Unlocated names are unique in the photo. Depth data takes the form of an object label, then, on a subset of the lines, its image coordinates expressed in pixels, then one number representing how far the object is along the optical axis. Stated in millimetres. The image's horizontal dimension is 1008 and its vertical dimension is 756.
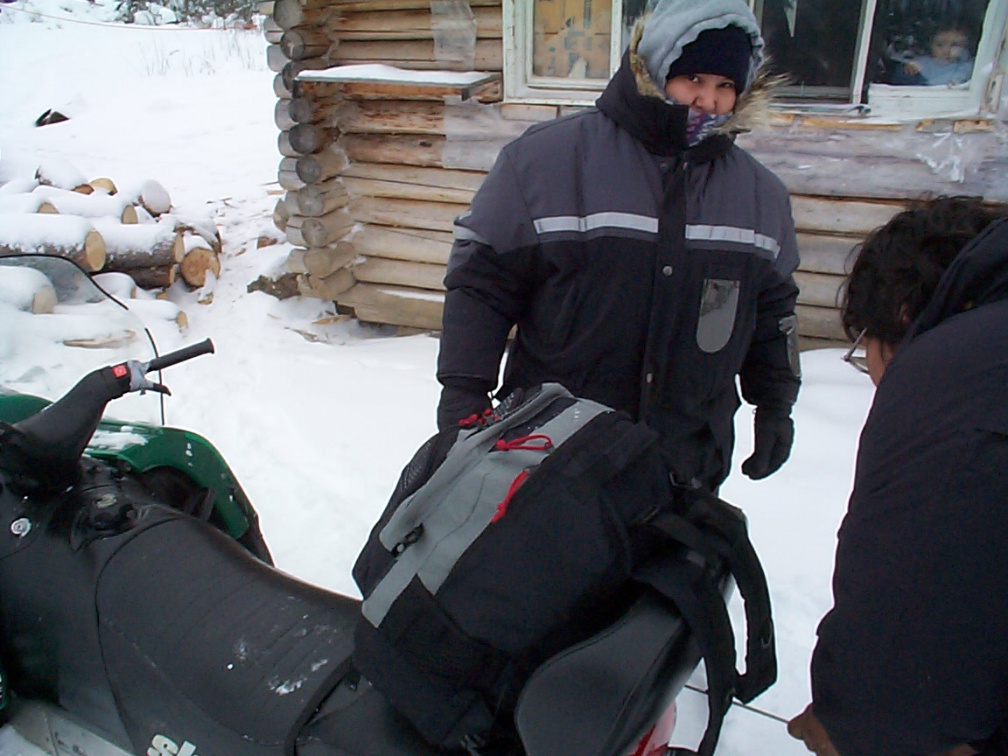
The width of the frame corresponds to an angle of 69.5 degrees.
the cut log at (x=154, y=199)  6629
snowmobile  1280
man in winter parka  1565
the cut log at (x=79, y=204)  5844
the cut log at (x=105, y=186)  6695
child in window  3599
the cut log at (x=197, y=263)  5991
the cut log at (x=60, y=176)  6531
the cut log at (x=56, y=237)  4984
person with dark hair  862
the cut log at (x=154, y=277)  5648
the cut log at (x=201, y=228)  6434
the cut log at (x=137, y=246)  5523
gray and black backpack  989
